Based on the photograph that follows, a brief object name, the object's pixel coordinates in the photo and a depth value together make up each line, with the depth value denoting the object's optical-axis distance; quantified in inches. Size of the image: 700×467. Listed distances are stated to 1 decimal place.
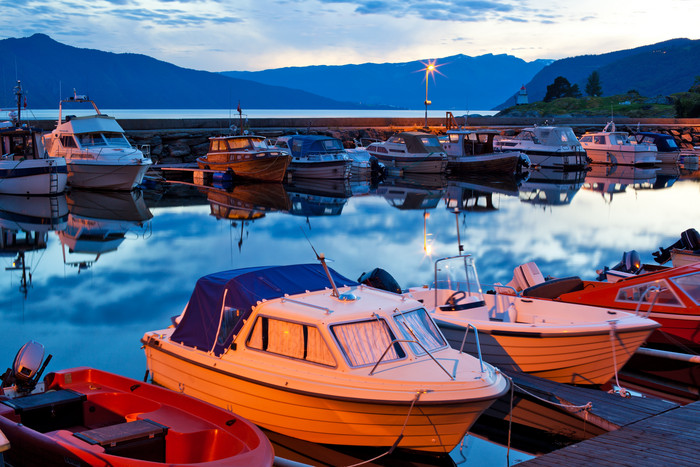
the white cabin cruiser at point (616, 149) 1898.4
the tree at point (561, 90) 4549.5
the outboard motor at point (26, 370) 303.1
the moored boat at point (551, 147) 1763.0
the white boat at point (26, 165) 1174.3
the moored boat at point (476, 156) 1672.0
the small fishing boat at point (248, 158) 1451.8
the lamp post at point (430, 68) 2176.4
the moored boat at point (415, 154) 1651.1
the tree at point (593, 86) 4847.4
